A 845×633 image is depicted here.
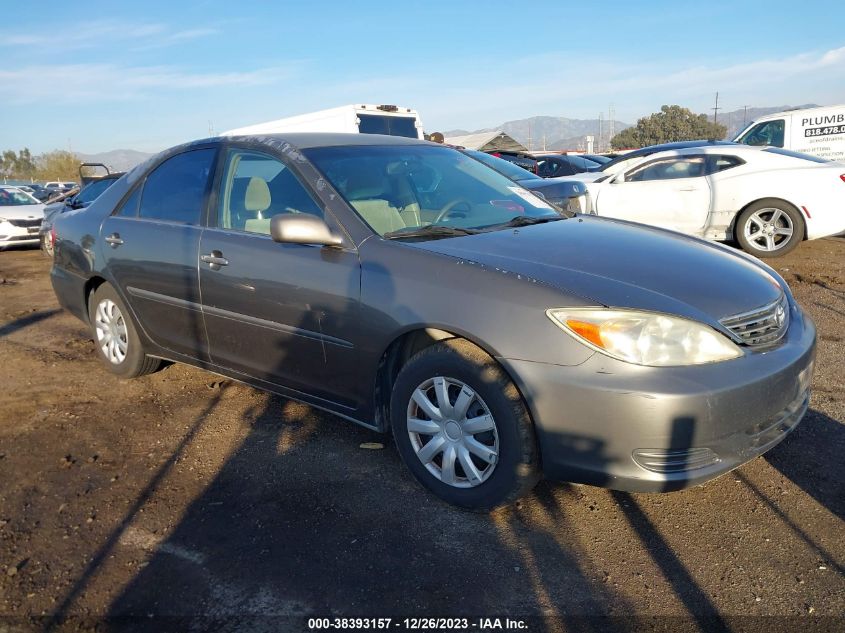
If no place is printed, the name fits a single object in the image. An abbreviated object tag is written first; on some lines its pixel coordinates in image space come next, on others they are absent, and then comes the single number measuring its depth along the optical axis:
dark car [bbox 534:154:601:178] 15.65
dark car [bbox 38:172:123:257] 11.80
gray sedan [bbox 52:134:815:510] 2.70
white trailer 13.13
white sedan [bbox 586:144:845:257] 8.71
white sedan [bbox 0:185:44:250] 13.86
